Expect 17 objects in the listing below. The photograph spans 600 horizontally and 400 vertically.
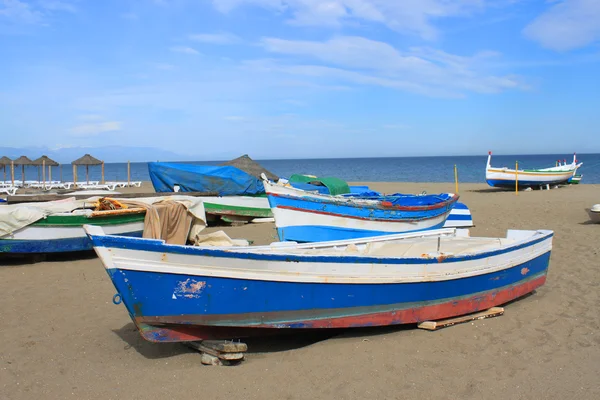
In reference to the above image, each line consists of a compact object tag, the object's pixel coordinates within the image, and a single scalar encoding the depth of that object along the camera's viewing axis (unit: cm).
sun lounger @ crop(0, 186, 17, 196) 2630
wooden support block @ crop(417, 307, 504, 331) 626
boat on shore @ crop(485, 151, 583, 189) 2645
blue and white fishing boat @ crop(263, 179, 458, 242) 1105
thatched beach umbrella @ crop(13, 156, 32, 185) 3236
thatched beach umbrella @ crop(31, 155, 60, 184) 3265
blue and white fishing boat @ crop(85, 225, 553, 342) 492
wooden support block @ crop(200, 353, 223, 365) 534
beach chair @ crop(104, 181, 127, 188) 3417
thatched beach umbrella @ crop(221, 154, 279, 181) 1916
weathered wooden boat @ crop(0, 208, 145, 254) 977
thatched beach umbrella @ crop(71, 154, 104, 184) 3269
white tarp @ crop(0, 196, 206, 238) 960
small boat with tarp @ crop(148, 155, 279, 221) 1603
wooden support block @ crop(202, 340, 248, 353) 526
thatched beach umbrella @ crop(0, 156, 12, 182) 3250
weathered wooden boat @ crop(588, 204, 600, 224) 1334
